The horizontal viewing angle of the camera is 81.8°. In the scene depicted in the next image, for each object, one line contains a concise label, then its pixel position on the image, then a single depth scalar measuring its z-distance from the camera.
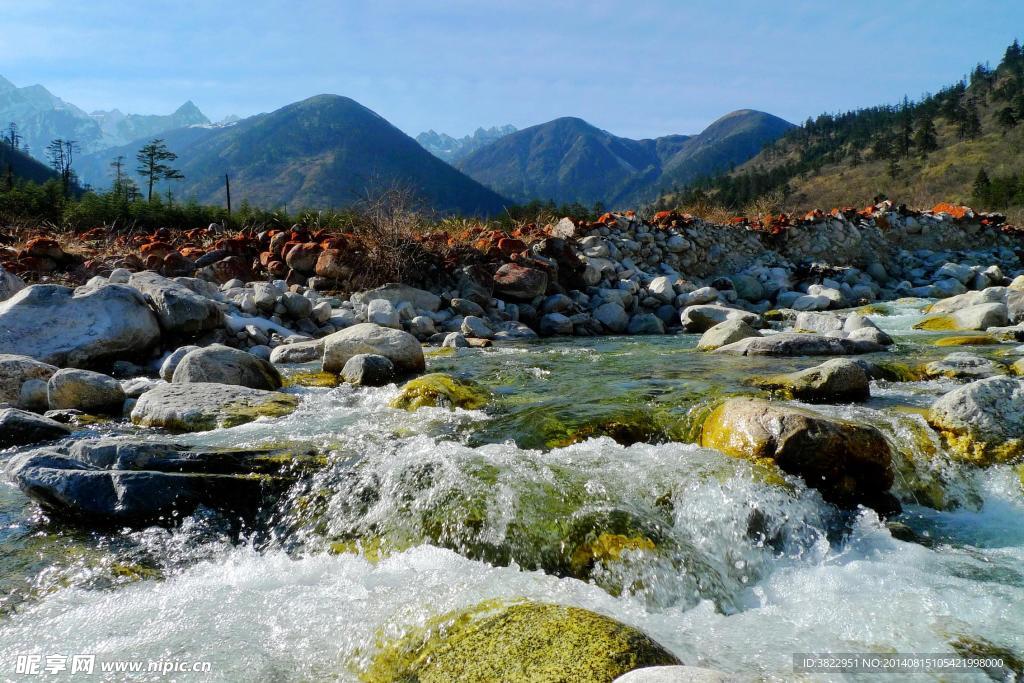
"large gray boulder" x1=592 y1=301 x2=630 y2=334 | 11.73
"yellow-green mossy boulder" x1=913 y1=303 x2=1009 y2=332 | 8.95
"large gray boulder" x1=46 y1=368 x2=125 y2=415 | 5.39
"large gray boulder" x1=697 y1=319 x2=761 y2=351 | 8.29
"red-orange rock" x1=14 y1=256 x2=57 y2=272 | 10.77
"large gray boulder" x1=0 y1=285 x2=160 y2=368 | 6.77
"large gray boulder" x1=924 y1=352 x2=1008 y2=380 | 5.75
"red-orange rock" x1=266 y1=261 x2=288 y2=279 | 12.12
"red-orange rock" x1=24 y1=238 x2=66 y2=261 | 11.01
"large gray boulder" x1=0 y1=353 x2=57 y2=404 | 5.68
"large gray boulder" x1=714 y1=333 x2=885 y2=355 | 7.45
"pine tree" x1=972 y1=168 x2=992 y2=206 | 38.12
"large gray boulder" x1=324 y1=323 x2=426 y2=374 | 6.93
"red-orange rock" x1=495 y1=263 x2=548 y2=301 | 12.11
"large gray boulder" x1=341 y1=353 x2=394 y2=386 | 6.44
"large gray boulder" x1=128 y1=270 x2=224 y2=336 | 7.89
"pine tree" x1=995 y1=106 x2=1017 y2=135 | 54.44
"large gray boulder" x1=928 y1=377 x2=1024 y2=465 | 3.95
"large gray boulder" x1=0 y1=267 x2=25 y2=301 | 8.90
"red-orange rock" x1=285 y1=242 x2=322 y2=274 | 12.05
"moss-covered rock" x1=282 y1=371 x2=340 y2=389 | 6.45
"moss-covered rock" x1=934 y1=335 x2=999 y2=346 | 7.66
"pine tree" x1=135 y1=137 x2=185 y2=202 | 41.50
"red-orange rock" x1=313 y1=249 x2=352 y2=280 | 11.76
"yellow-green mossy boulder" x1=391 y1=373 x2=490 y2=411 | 5.35
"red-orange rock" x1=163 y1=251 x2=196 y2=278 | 11.54
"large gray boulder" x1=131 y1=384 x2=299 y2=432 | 4.77
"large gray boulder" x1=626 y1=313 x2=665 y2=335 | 11.47
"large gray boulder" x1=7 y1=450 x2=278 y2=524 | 3.20
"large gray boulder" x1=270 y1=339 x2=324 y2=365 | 7.91
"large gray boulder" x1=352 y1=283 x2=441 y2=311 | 11.11
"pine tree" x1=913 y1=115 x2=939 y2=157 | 56.19
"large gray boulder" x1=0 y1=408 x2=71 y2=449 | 4.44
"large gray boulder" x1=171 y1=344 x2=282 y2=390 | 5.92
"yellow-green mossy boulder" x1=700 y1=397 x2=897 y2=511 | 3.56
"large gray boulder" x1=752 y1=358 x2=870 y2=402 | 5.12
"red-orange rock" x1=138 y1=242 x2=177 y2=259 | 11.92
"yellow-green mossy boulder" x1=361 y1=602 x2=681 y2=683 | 1.90
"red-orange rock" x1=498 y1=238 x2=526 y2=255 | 12.97
